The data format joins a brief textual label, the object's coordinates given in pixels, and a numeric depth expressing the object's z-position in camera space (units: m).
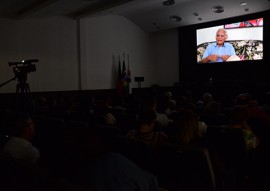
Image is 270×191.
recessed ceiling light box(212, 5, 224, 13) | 6.56
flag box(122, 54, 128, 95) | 7.79
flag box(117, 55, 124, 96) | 7.72
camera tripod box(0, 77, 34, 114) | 3.61
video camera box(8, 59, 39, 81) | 3.53
